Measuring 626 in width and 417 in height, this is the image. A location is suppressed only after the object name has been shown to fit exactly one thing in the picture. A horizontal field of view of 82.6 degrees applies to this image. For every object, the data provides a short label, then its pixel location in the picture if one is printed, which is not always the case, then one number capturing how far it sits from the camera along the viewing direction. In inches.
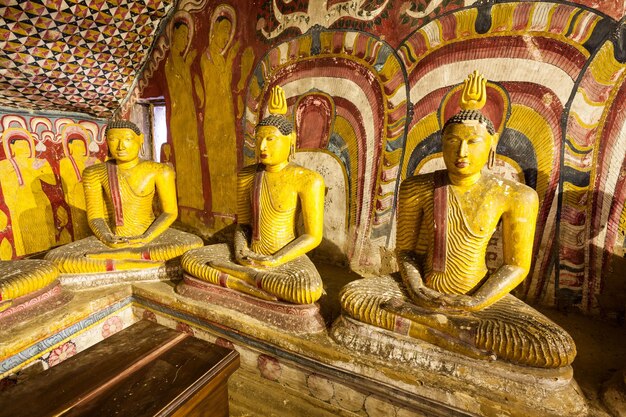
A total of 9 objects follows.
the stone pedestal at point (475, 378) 66.5
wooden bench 53.2
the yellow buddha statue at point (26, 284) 94.6
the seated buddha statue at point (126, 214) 116.4
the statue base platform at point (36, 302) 95.7
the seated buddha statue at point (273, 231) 95.4
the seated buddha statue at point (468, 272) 70.6
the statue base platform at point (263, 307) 90.5
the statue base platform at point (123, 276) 113.4
